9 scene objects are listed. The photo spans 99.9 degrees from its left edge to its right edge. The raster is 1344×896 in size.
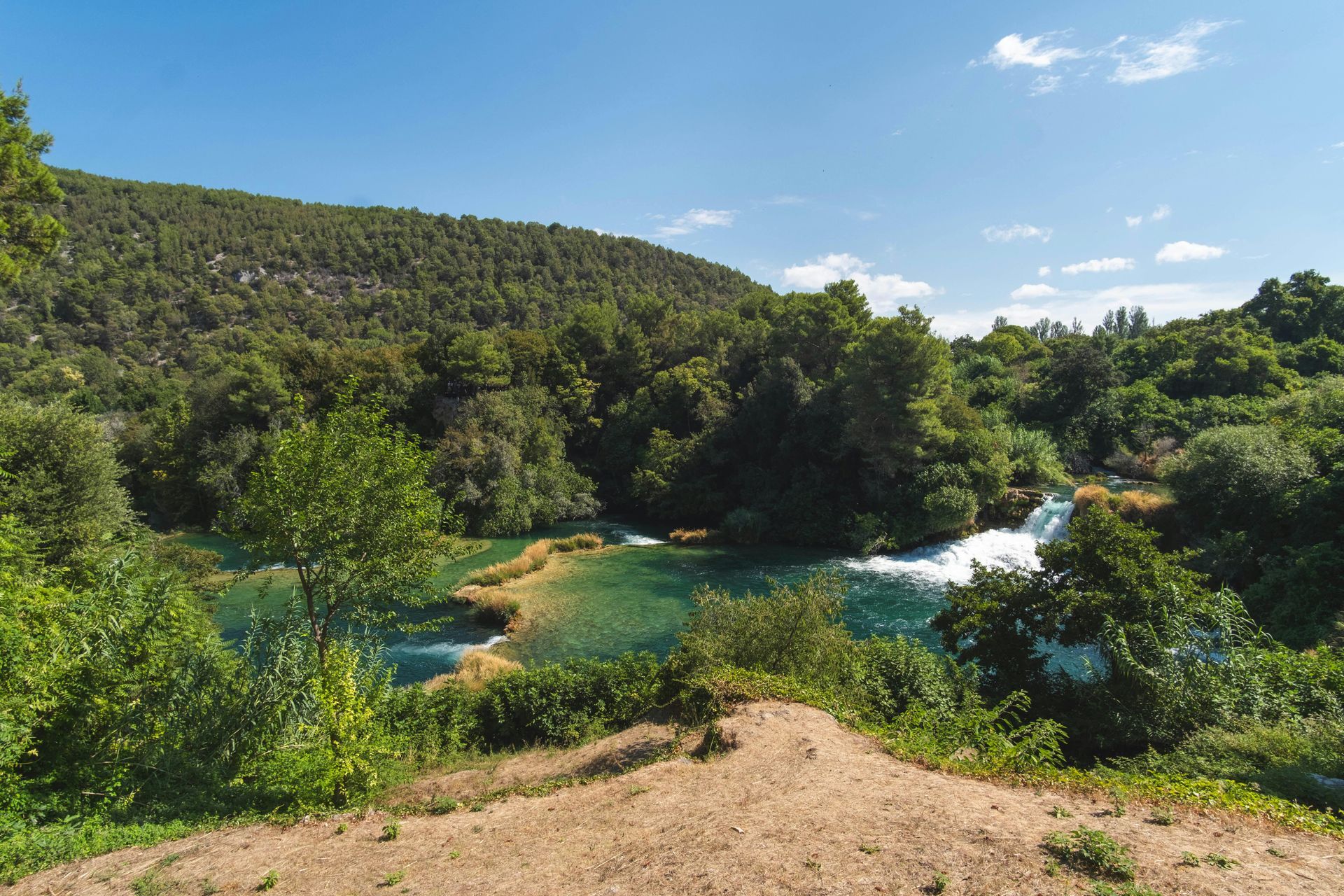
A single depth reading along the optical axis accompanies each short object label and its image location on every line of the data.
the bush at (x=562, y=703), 11.24
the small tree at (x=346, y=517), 9.34
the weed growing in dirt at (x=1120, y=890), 3.99
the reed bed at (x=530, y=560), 23.17
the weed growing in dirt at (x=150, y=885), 5.10
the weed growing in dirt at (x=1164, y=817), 5.22
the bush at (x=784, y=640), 10.96
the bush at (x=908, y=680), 10.61
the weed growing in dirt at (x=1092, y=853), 4.31
